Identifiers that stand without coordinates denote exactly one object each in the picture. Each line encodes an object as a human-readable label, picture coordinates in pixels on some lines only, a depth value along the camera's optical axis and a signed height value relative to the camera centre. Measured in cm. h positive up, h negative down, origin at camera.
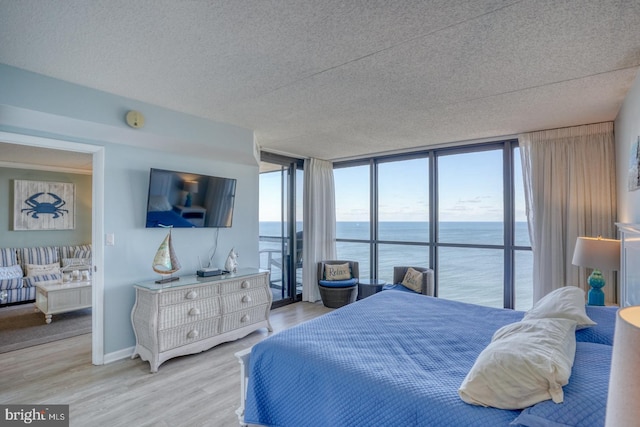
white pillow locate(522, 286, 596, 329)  181 -51
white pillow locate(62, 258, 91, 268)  569 -72
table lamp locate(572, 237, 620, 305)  270 -33
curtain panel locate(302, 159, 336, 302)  542 -9
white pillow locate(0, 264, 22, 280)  507 -80
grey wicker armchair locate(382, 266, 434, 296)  437 -85
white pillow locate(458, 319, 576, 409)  121 -58
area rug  360 -131
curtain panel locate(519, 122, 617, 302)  343 +26
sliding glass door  518 -10
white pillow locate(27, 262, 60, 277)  541 -81
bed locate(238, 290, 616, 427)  122 -71
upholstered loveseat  501 -75
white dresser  298 -93
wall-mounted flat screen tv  332 +22
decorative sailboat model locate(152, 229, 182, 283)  323 -39
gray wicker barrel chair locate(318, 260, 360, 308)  493 -102
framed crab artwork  568 +27
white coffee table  427 -102
